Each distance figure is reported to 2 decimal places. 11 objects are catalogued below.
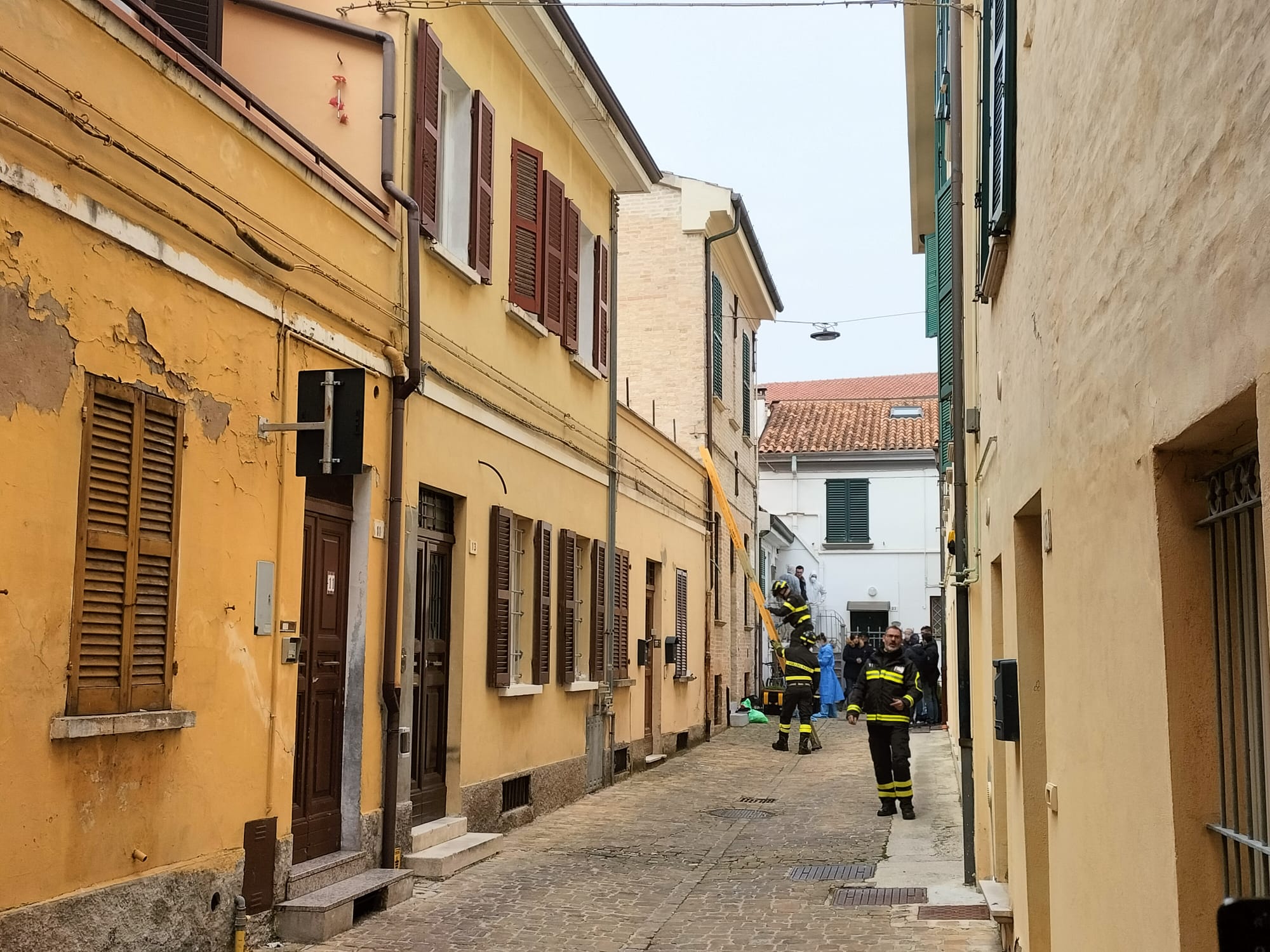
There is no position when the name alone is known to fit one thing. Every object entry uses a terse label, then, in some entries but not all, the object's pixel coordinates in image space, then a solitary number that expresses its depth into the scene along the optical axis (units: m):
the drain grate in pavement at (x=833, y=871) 9.98
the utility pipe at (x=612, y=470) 15.19
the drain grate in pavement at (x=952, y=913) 8.45
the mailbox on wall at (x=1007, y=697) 6.36
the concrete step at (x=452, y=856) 9.47
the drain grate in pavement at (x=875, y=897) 8.98
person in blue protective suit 27.33
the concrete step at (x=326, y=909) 7.60
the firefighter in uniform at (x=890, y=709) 12.40
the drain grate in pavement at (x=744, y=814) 13.09
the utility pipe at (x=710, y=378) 21.92
